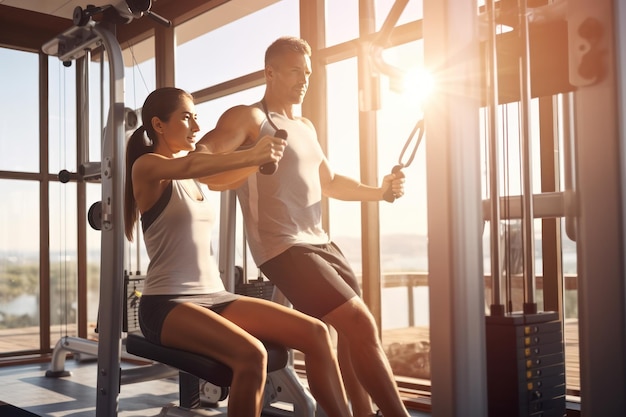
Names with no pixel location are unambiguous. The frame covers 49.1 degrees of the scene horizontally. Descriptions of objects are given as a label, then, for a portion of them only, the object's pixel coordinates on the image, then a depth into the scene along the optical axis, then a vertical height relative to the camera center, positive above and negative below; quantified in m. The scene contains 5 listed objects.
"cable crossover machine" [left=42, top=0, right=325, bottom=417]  2.72 -0.12
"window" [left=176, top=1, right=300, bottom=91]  4.13 +1.21
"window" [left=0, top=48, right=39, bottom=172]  5.21 +0.93
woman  1.75 -0.16
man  1.85 +0.01
